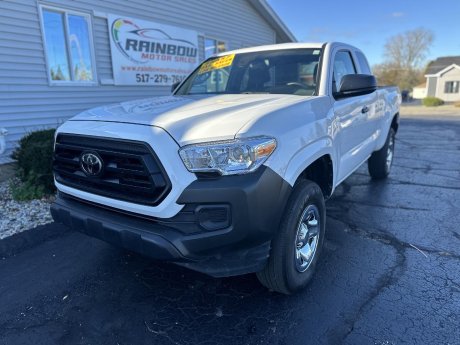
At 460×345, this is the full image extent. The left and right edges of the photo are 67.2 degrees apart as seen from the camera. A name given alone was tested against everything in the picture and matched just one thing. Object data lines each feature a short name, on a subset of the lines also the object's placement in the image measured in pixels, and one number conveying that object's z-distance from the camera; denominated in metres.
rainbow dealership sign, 8.25
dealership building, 6.39
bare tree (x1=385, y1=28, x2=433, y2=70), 66.44
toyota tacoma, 2.09
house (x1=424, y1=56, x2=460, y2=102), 45.59
